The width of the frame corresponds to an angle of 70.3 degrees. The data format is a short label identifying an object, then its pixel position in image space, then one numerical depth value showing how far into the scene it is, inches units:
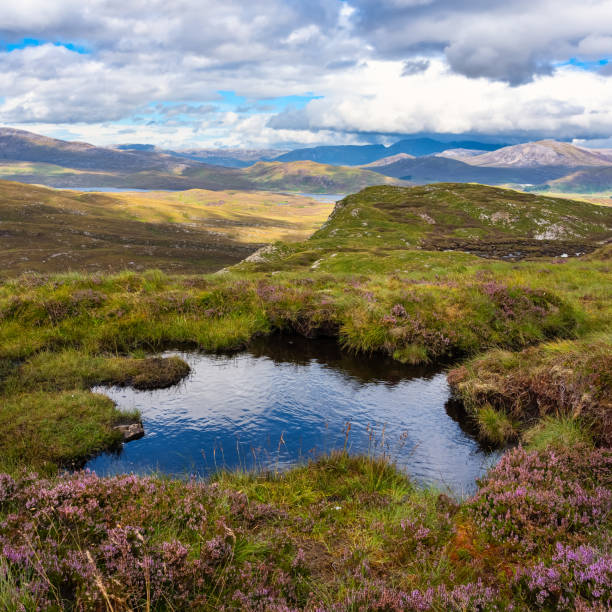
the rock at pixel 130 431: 429.7
